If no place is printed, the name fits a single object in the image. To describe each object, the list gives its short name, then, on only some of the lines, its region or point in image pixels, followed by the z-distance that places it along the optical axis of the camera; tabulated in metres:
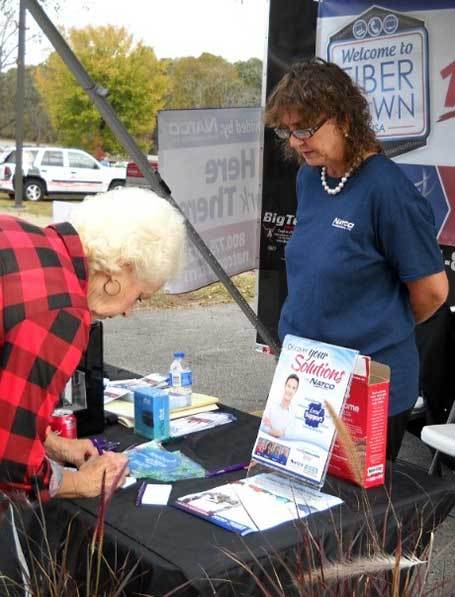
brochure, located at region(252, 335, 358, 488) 1.85
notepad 1.82
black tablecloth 1.53
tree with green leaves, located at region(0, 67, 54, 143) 29.38
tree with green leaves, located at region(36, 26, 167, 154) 27.09
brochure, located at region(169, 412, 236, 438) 2.29
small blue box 2.23
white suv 19.48
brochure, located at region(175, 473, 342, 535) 1.70
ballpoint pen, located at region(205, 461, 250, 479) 1.99
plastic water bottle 2.46
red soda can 2.14
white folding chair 2.94
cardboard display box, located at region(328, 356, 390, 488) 1.88
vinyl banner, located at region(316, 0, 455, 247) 3.54
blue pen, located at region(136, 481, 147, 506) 1.82
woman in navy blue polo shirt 2.18
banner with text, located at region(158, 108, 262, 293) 3.84
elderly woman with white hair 1.40
